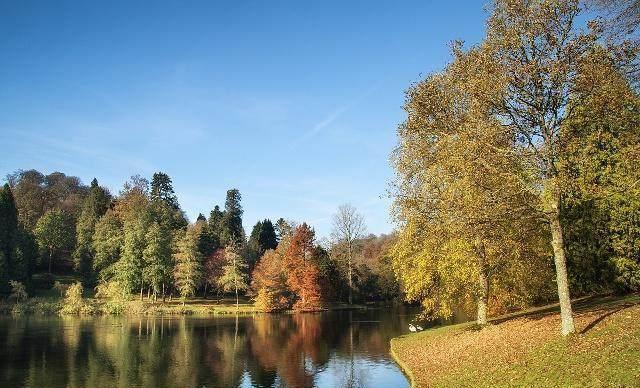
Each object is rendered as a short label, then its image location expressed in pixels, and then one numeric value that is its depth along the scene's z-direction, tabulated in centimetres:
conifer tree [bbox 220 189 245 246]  10271
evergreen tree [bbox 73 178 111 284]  9188
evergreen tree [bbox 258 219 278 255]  11019
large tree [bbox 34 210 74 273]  9262
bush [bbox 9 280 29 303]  7056
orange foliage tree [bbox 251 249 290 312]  7600
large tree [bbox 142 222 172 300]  7706
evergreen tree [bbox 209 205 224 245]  10087
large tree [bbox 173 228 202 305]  7569
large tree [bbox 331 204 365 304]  8888
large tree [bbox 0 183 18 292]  7281
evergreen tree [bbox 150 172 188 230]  12719
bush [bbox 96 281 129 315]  7225
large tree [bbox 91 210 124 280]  8375
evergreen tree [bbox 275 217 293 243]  10588
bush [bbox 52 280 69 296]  7824
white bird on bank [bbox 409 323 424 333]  3936
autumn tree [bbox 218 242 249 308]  7956
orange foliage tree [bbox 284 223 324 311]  7831
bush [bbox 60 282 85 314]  6969
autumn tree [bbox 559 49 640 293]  1788
